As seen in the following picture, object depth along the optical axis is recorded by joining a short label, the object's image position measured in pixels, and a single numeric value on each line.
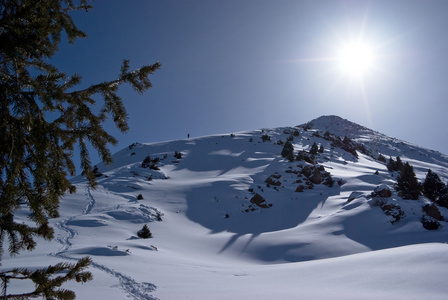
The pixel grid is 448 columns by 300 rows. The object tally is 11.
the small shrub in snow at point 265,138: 52.62
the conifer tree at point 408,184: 23.50
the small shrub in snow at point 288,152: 38.25
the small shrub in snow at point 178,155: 40.42
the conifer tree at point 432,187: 25.18
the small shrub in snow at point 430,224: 16.49
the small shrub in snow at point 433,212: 18.28
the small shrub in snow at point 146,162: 34.21
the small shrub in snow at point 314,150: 43.59
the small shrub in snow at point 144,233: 16.89
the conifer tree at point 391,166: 44.12
